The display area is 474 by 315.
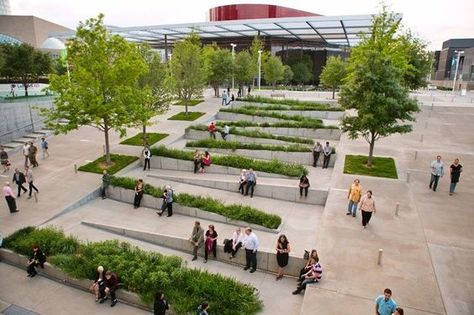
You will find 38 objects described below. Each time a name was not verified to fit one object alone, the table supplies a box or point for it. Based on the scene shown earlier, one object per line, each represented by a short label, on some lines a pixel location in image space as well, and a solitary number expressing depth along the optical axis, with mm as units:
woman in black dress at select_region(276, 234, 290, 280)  9316
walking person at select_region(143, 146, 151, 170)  18156
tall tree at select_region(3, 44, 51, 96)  33406
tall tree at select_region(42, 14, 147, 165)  16922
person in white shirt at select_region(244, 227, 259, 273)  9766
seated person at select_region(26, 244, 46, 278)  10133
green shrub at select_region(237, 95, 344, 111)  29184
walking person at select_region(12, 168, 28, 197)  14758
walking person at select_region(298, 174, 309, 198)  14289
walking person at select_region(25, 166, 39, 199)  14781
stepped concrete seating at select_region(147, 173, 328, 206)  14406
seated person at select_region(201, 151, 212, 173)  17438
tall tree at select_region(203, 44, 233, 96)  38281
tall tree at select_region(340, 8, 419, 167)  15508
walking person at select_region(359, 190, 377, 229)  10711
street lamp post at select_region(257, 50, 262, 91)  45138
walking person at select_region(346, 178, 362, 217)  11602
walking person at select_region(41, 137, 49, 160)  19781
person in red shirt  22250
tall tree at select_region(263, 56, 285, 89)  47781
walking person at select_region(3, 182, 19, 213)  13250
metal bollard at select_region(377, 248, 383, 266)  9102
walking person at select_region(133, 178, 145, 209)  14438
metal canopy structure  44500
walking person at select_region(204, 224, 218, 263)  10477
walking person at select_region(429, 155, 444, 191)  13508
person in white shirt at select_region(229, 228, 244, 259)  10148
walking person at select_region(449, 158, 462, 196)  13023
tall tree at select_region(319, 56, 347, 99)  36728
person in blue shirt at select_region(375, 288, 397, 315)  6750
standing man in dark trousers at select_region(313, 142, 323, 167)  17672
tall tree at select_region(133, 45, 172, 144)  21406
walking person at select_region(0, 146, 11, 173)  18094
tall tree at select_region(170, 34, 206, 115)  28203
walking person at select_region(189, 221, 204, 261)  10602
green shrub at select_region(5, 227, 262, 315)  8258
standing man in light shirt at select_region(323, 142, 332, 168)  17516
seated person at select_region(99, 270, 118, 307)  8930
